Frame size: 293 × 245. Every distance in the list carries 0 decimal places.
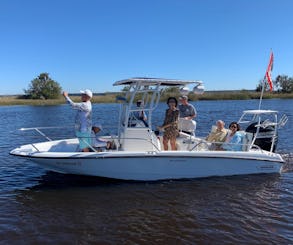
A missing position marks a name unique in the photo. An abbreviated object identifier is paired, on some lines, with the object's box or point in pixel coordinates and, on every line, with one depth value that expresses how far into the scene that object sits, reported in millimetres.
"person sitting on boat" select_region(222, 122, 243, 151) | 8148
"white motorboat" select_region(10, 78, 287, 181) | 7379
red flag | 8659
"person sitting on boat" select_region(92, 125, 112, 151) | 8016
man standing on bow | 7281
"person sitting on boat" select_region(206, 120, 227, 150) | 8570
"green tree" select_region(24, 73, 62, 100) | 75562
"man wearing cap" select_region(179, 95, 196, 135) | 9094
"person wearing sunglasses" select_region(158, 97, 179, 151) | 7879
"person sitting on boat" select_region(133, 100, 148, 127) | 7691
